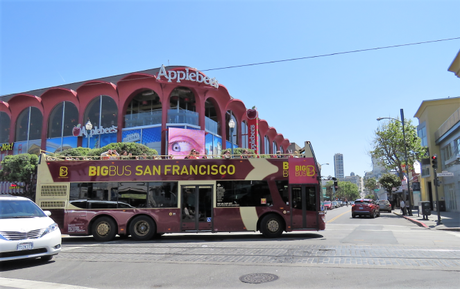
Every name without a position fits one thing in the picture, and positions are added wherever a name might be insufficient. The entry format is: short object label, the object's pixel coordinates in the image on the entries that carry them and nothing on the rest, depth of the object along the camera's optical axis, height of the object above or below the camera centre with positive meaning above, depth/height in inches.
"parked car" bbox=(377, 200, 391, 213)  1551.4 -95.8
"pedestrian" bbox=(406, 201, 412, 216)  1163.1 -90.3
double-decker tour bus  527.8 -13.5
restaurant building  1253.1 +330.0
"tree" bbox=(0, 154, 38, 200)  1119.0 +72.8
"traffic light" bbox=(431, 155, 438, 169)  776.1 +56.8
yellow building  1196.5 +185.7
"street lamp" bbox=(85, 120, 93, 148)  1304.1 +221.1
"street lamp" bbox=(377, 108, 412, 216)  1162.3 -2.4
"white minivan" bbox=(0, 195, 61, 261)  291.9 -38.2
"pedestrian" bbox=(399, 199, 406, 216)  1203.2 -78.5
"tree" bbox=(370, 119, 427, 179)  1421.0 +181.6
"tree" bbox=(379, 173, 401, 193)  2178.5 +30.7
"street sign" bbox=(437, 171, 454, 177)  809.4 +26.9
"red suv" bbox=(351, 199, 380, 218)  1080.2 -72.8
